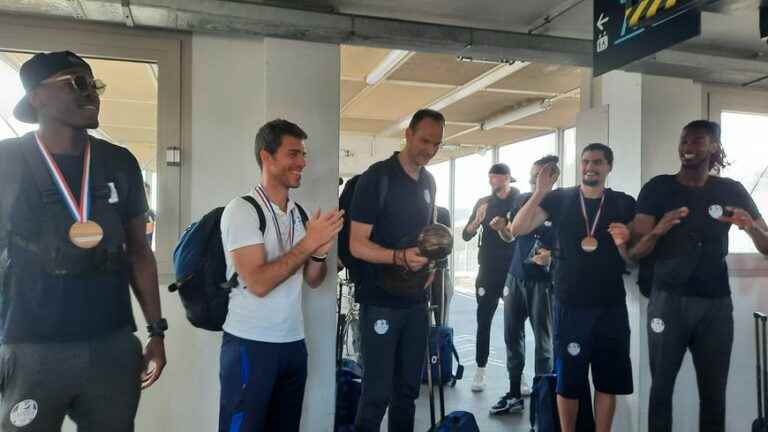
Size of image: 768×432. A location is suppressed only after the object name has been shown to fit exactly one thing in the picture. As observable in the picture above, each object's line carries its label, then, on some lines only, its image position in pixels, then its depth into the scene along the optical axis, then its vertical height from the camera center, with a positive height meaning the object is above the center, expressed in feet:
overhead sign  6.35 +2.56
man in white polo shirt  6.18 -1.02
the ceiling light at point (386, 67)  14.33 +4.48
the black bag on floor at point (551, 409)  9.96 -3.79
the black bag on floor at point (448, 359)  15.16 -4.22
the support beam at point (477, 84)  15.37 +4.46
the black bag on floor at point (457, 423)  8.79 -3.57
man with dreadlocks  8.89 -0.95
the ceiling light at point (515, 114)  20.34 +4.38
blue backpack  6.57 -0.77
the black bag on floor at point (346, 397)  10.37 -3.67
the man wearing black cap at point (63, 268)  4.78 -0.52
